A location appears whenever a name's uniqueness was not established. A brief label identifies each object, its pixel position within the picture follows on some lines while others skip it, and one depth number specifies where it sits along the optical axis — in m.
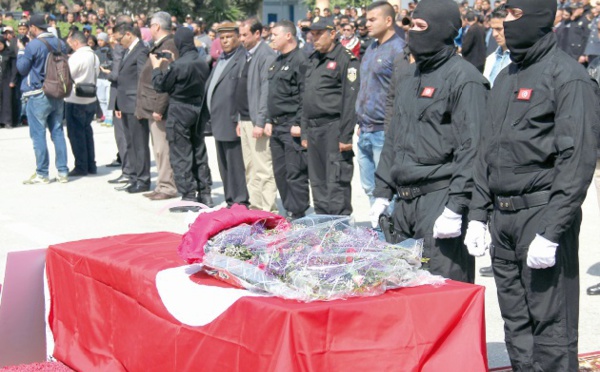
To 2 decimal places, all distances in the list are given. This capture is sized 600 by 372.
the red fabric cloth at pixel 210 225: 4.32
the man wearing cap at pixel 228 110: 9.78
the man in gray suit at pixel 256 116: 9.42
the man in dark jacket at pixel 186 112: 10.19
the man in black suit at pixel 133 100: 11.47
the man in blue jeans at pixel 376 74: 7.96
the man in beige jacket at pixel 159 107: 10.63
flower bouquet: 3.84
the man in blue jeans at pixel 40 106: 12.02
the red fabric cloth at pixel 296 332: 3.68
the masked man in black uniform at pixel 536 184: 4.09
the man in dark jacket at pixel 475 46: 14.78
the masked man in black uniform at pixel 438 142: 4.64
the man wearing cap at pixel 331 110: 8.41
